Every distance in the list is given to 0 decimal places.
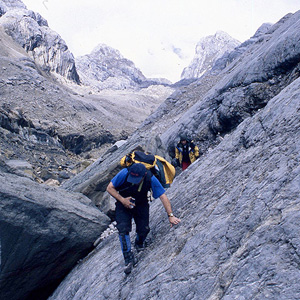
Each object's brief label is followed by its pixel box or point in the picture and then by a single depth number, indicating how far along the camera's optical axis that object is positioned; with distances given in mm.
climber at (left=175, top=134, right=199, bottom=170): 9289
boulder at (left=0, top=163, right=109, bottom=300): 5504
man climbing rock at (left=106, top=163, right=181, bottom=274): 4355
